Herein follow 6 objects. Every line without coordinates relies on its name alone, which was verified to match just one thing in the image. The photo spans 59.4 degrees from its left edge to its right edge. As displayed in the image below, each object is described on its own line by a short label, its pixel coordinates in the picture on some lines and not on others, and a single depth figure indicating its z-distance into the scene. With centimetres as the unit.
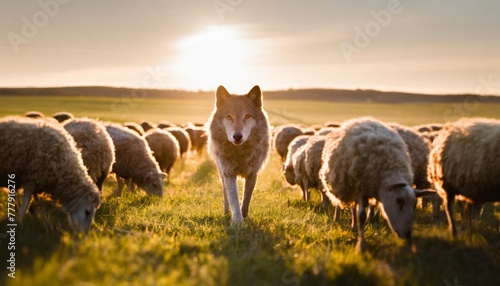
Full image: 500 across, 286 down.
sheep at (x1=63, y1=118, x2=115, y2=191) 1024
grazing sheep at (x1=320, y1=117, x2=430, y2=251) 622
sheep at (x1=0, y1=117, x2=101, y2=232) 734
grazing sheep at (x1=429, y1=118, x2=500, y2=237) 657
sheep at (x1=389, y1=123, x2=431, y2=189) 920
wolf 835
